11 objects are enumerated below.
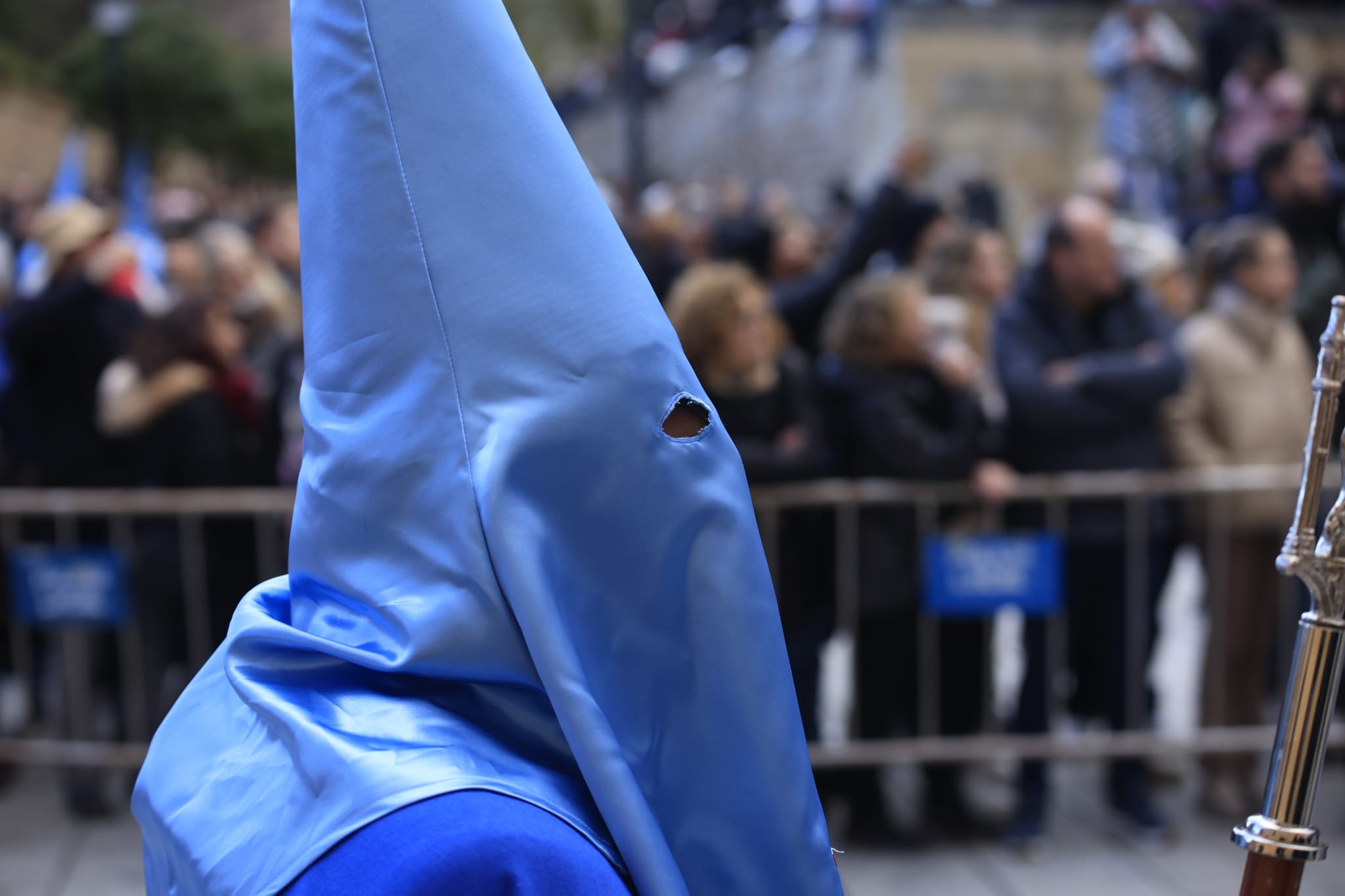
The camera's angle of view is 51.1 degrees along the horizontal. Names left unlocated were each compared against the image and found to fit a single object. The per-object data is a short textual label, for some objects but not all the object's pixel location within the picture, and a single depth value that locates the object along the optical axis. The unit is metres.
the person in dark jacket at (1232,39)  11.86
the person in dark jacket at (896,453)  4.79
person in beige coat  5.13
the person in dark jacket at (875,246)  6.25
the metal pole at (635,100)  13.41
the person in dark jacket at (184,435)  5.19
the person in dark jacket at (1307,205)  6.39
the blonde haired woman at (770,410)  4.68
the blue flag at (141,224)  9.68
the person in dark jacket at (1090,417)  4.87
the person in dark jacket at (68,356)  5.60
